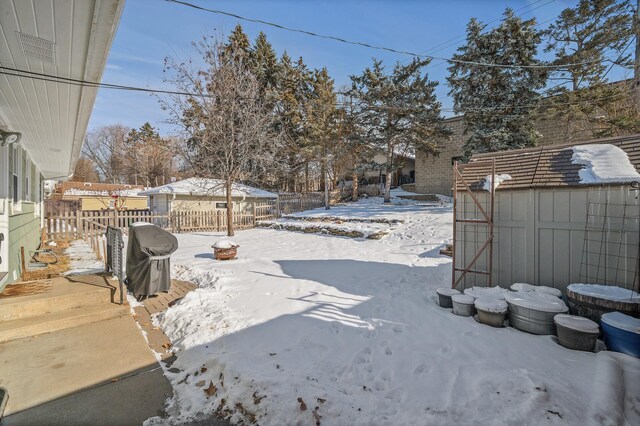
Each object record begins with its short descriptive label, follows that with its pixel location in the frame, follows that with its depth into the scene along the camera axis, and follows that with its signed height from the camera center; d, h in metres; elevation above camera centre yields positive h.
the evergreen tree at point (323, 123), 20.17 +6.10
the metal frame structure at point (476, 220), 4.87 -0.16
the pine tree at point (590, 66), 11.77 +6.55
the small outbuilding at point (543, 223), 3.86 -0.21
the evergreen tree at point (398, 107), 18.86 +6.80
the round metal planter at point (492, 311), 3.85 -1.41
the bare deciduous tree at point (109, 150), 40.69 +7.99
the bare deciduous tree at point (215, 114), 12.10 +4.05
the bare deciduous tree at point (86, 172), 40.94 +4.83
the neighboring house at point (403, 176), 30.05 +3.49
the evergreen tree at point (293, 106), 22.58 +8.30
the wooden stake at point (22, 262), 5.66 -1.19
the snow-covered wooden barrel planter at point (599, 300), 3.32 -1.10
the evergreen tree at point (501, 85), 13.88 +6.37
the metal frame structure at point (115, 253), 4.36 -0.85
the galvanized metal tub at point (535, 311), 3.60 -1.33
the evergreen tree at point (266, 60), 23.17 +12.17
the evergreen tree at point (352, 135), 20.25 +5.21
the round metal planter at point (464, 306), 4.23 -1.47
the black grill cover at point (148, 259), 4.79 -0.94
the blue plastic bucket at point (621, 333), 2.97 -1.33
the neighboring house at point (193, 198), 16.86 +0.51
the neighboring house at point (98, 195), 28.31 +1.01
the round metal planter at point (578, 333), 3.15 -1.40
